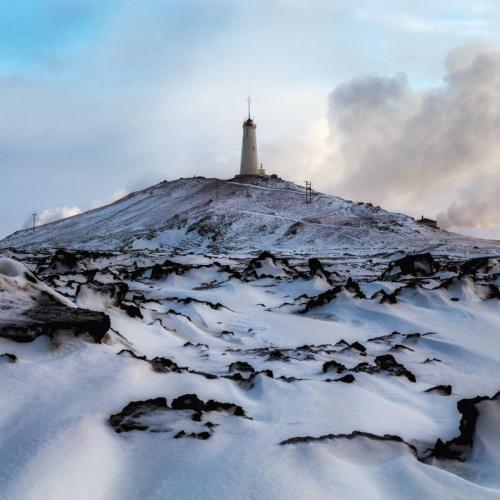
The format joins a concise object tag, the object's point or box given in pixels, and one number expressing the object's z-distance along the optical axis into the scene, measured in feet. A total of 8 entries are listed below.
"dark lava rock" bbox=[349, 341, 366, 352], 24.16
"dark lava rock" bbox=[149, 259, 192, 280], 45.96
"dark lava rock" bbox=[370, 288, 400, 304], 33.13
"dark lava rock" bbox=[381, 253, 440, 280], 60.18
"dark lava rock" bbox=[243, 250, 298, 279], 55.16
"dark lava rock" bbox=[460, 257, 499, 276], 61.26
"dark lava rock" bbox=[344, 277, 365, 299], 35.01
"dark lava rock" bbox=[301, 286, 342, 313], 33.89
